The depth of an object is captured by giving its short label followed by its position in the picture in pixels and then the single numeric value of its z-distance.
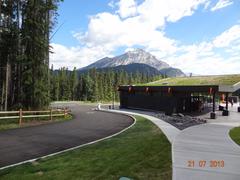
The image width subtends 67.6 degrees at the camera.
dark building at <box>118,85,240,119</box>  17.92
